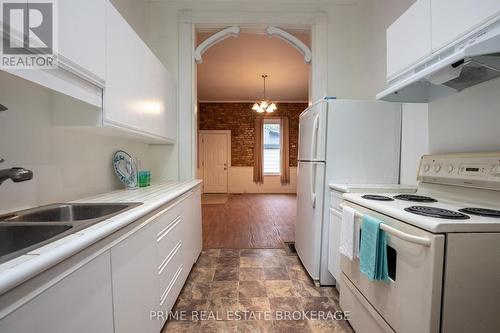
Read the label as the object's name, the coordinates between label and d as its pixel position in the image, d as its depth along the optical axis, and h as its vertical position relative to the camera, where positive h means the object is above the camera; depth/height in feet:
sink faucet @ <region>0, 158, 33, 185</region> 2.85 -0.26
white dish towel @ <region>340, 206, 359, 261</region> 4.63 -1.52
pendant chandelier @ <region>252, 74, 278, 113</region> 19.26 +4.24
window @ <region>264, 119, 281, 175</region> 26.03 +1.15
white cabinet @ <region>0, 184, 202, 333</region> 1.89 -1.51
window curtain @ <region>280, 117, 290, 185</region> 25.58 +0.72
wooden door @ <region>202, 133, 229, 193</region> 25.59 -0.51
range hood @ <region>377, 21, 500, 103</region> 3.05 +1.50
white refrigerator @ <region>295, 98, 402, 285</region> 6.81 +0.29
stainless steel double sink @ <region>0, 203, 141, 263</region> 2.93 -0.97
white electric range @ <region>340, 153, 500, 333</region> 2.90 -1.24
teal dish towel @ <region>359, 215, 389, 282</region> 3.78 -1.50
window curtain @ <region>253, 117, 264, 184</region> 25.39 +0.55
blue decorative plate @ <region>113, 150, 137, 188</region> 6.61 -0.37
